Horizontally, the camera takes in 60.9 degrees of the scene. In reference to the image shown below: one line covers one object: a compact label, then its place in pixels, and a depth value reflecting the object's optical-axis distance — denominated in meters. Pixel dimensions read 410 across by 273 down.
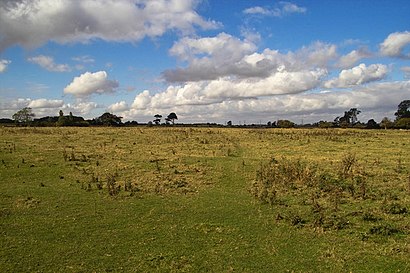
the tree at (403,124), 85.56
